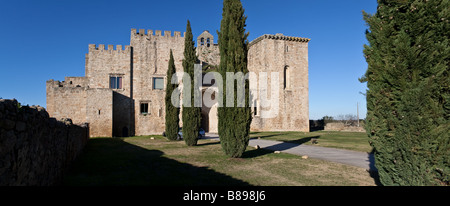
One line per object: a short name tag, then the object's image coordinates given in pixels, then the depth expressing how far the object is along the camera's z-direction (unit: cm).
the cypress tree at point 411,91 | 427
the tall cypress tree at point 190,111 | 1566
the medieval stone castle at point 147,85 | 2366
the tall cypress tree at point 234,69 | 1073
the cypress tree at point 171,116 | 1933
